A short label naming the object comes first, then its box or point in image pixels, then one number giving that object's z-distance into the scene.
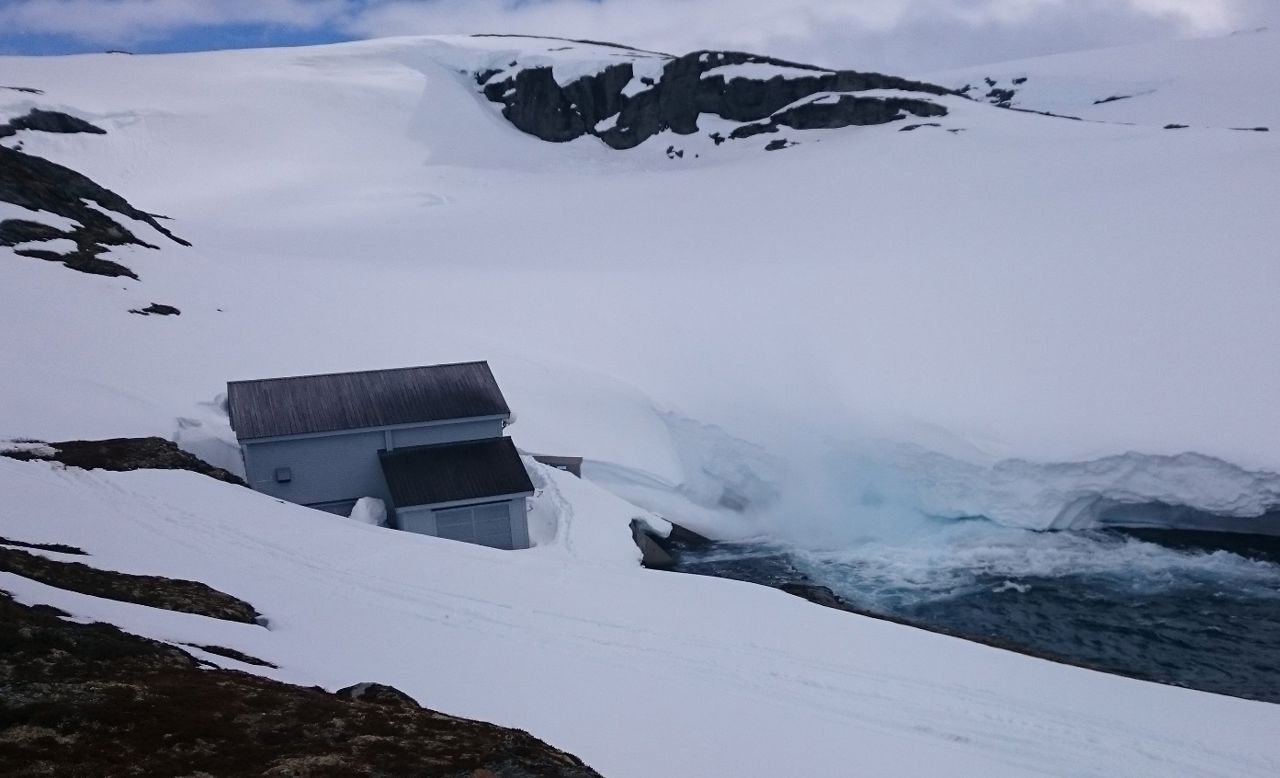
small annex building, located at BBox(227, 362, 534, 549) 27.92
